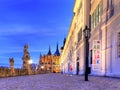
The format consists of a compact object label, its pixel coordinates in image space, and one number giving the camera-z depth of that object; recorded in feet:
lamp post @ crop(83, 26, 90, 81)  30.27
